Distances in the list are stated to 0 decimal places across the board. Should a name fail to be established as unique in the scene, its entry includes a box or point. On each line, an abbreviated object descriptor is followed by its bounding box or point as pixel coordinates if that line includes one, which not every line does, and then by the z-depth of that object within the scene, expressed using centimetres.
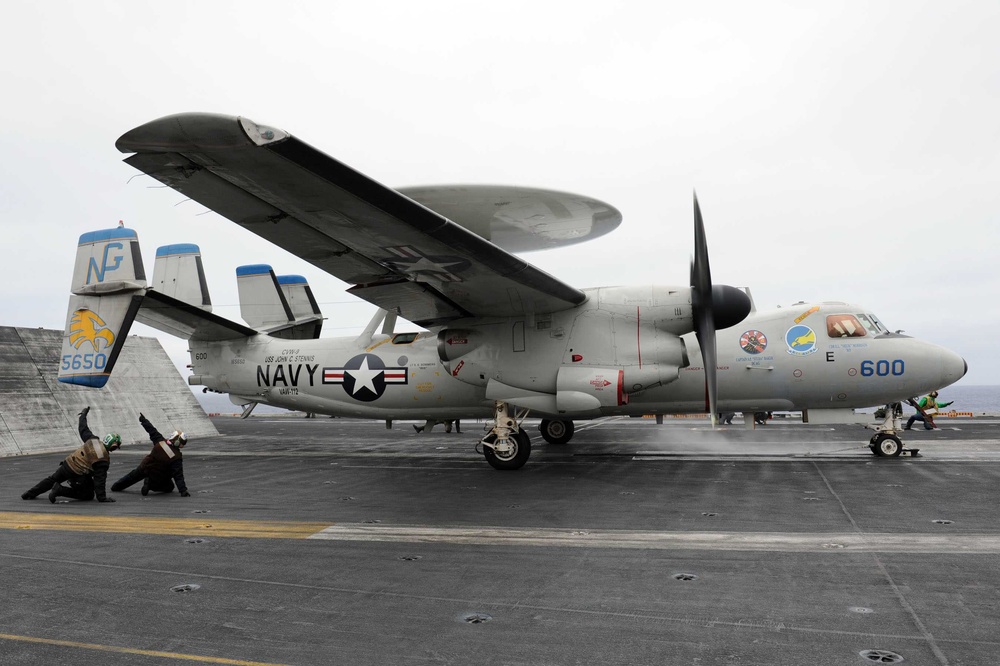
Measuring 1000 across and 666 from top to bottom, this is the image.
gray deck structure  2472
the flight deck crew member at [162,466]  1303
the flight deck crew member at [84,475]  1220
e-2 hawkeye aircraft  1305
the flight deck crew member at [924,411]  2664
